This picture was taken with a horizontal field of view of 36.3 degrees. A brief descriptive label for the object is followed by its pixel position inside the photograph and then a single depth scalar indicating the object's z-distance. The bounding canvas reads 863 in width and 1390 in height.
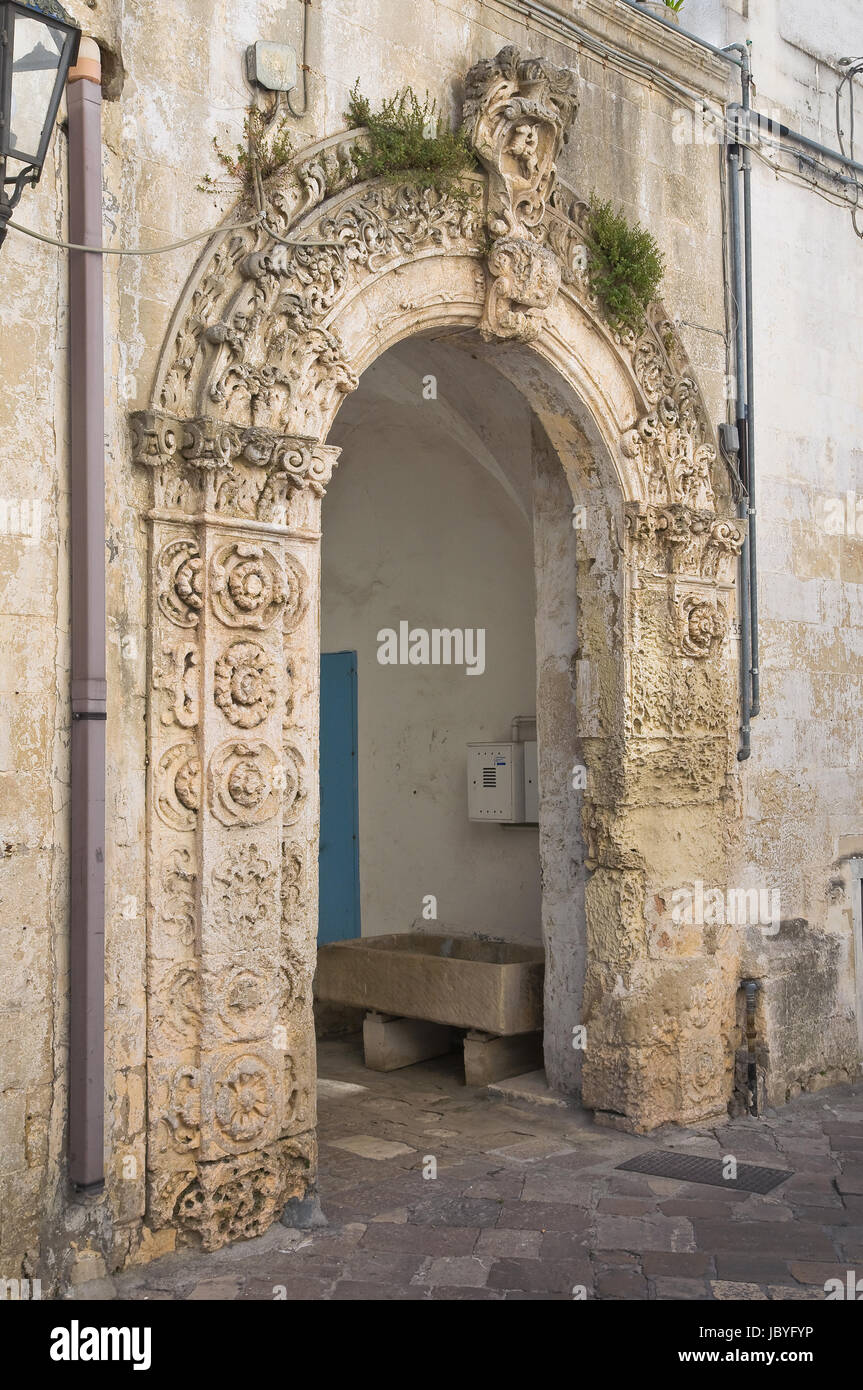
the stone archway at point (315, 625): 4.36
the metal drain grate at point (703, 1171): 5.30
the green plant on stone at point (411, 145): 4.99
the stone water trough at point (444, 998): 6.59
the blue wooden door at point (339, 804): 8.48
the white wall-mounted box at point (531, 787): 7.37
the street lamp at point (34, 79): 3.06
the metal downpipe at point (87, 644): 3.98
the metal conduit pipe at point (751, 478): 6.61
